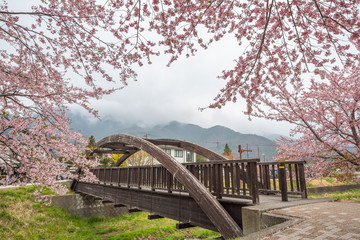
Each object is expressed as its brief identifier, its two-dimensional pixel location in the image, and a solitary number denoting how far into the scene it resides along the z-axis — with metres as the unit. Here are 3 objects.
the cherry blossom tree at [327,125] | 6.73
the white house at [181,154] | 48.24
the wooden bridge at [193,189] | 5.04
